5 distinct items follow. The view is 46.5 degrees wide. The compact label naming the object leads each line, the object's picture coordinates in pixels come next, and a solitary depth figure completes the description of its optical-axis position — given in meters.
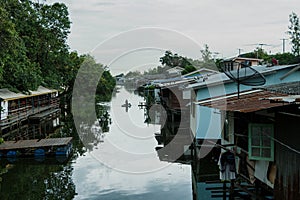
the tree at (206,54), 57.35
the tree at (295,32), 37.75
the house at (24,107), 18.02
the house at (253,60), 25.91
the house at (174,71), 46.01
